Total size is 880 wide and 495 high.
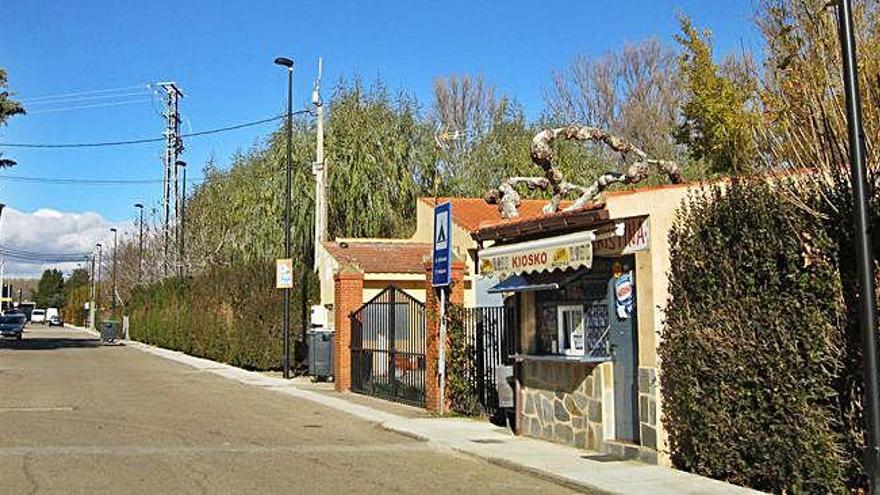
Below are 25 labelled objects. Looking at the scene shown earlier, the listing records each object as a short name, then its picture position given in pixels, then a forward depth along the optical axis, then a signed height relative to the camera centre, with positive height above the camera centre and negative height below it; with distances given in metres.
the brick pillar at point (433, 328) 18.03 +0.00
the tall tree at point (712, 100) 13.77 +3.83
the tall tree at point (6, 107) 39.47 +9.41
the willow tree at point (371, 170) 40.34 +6.86
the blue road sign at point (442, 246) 17.19 +1.50
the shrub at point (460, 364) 17.58 -0.67
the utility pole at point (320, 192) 34.78 +5.13
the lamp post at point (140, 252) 71.34 +5.91
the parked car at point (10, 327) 61.72 +0.28
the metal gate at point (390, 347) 19.92 -0.43
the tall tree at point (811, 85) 9.41 +2.45
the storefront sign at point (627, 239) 11.71 +1.11
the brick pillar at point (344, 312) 23.53 +0.43
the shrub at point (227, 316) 32.81 +0.57
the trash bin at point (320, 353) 27.12 -0.70
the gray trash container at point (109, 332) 61.72 -0.09
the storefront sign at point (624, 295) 12.08 +0.41
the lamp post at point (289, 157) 28.97 +5.33
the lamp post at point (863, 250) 8.23 +0.66
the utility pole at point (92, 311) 110.63 +2.27
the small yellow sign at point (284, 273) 28.44 +1.69
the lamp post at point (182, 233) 53.44 +5.67
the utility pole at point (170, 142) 61.19 +12.25
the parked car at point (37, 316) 143.38 +2.33
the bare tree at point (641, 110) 42.09 +10.22
